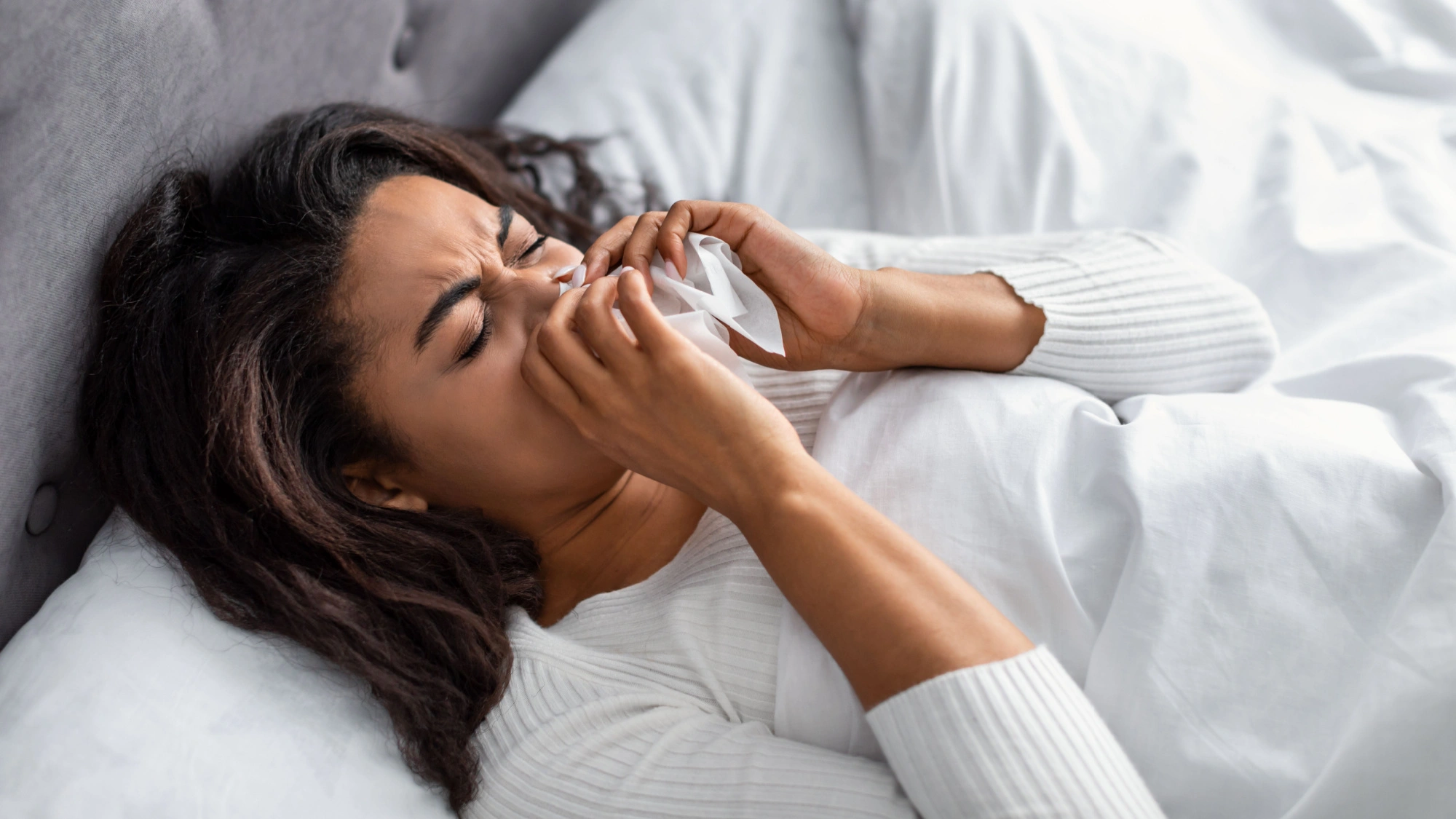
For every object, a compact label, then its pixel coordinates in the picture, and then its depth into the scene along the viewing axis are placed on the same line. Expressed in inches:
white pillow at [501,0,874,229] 70.2
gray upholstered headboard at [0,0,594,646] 37.9
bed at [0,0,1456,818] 35.4
